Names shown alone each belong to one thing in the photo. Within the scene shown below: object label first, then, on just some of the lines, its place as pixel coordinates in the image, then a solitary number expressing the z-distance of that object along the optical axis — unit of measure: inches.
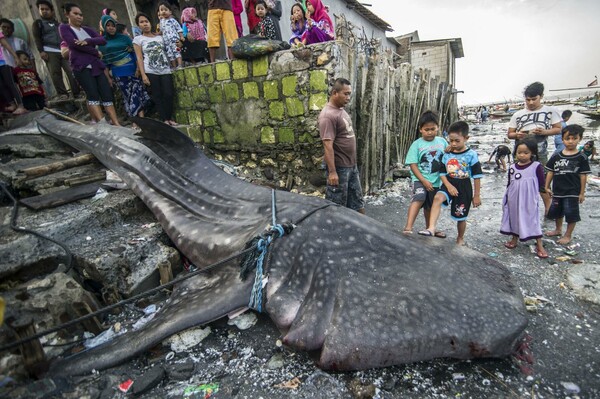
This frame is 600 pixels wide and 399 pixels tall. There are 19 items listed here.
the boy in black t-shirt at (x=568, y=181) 148.5
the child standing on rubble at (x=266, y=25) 235.1
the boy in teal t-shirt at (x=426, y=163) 142.2
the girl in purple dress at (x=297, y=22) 227.3
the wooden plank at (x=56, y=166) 149.5
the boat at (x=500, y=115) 1050.1
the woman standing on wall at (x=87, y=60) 193.3
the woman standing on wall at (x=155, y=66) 219.1
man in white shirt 162.4
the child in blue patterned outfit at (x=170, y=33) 223.0
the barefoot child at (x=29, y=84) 249.2
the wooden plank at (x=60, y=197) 132.5
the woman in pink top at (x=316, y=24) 227.5
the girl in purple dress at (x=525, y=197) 140.6
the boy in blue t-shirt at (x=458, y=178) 136.0
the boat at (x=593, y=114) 791.7
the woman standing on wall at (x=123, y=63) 224.1
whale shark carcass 72.4
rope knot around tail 89.4
